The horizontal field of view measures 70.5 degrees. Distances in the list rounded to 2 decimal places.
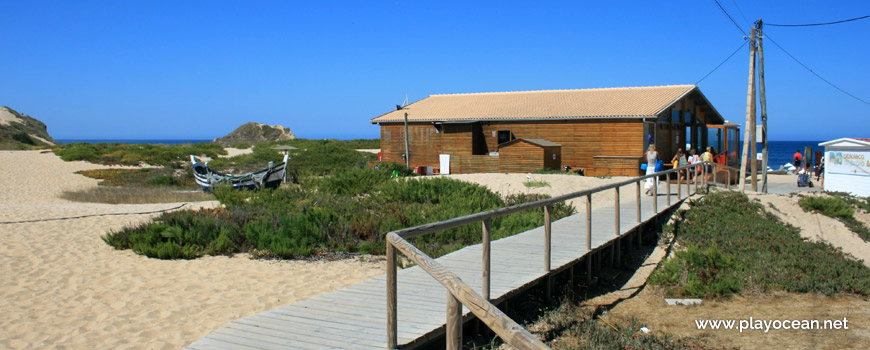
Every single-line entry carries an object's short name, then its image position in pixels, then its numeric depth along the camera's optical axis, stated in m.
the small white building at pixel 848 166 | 19.16
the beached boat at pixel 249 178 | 21.39
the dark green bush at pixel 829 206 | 14.73
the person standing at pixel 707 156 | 19.20
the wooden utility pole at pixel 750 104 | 18.85
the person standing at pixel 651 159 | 14.99
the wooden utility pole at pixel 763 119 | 19.03
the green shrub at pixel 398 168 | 23.19
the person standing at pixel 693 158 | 19.67
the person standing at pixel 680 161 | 17.42
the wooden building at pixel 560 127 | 23.31
